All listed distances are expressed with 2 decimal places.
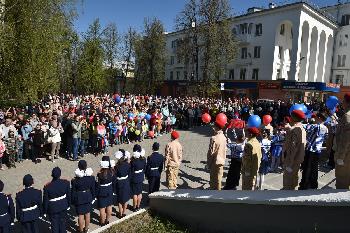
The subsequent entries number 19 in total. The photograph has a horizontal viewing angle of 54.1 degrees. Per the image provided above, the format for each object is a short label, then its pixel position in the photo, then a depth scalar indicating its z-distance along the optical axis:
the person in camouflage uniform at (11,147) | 12.62
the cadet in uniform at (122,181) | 8.70
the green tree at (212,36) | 37.03
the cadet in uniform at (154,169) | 9.51
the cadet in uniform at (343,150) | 5.96
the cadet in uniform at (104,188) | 8.23
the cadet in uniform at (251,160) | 7.89
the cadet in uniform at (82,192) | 7.78
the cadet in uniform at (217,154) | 8.77
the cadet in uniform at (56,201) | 7.24
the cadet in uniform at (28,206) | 6.93
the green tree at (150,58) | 48.06
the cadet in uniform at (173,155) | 9.53
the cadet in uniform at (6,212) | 6.77
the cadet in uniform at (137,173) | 9.10
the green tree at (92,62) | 45.38
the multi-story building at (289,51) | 38.88
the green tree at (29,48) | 16.16
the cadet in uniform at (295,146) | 6.76
